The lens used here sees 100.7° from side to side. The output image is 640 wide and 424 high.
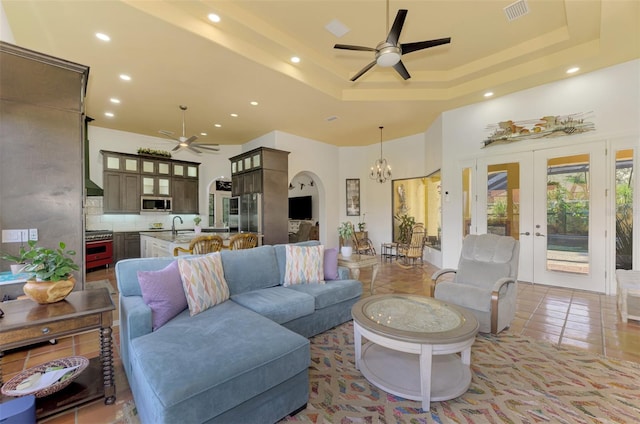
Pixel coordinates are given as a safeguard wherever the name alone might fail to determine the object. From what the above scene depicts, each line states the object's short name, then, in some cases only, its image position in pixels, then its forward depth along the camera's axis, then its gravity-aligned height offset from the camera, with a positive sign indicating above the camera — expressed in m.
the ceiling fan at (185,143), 5.18 +1.39
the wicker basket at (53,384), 1.61 -1.09
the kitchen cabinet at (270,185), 6.26 +0.64
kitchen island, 4.39 -0.58
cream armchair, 2.81 -0.86
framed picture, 8.32 +0.42
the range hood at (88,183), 5.83 +0.66
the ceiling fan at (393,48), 2.66 +1.71
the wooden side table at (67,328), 1.56 -0.72
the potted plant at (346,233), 3.83 -0.35
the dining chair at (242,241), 4.46 -0.52
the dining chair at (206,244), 3.98 -0.51
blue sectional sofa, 1.35 -0.87
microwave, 6.90 +0.21
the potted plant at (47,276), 1.81 -0.44
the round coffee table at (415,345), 1.77 -0.93
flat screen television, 10.60 +0.12
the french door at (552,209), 4.19 -0.01
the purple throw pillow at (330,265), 3.37 -0.70
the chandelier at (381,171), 7.51 +1.15
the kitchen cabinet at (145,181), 6.52 +0.82
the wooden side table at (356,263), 3.67 -0.74
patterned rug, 1.75 -1.36
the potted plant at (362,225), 7.89 -0.44
